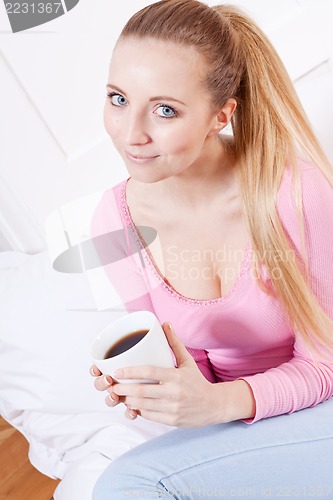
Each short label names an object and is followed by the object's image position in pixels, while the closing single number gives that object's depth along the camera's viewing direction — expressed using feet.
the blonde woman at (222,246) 4.39
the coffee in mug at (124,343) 4.28
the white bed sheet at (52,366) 5.80
